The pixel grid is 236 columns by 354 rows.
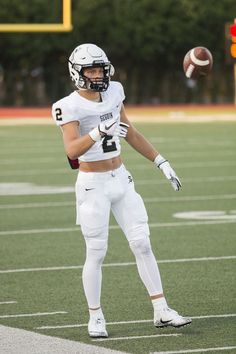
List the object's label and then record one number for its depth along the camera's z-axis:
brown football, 16.80
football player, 15.25
